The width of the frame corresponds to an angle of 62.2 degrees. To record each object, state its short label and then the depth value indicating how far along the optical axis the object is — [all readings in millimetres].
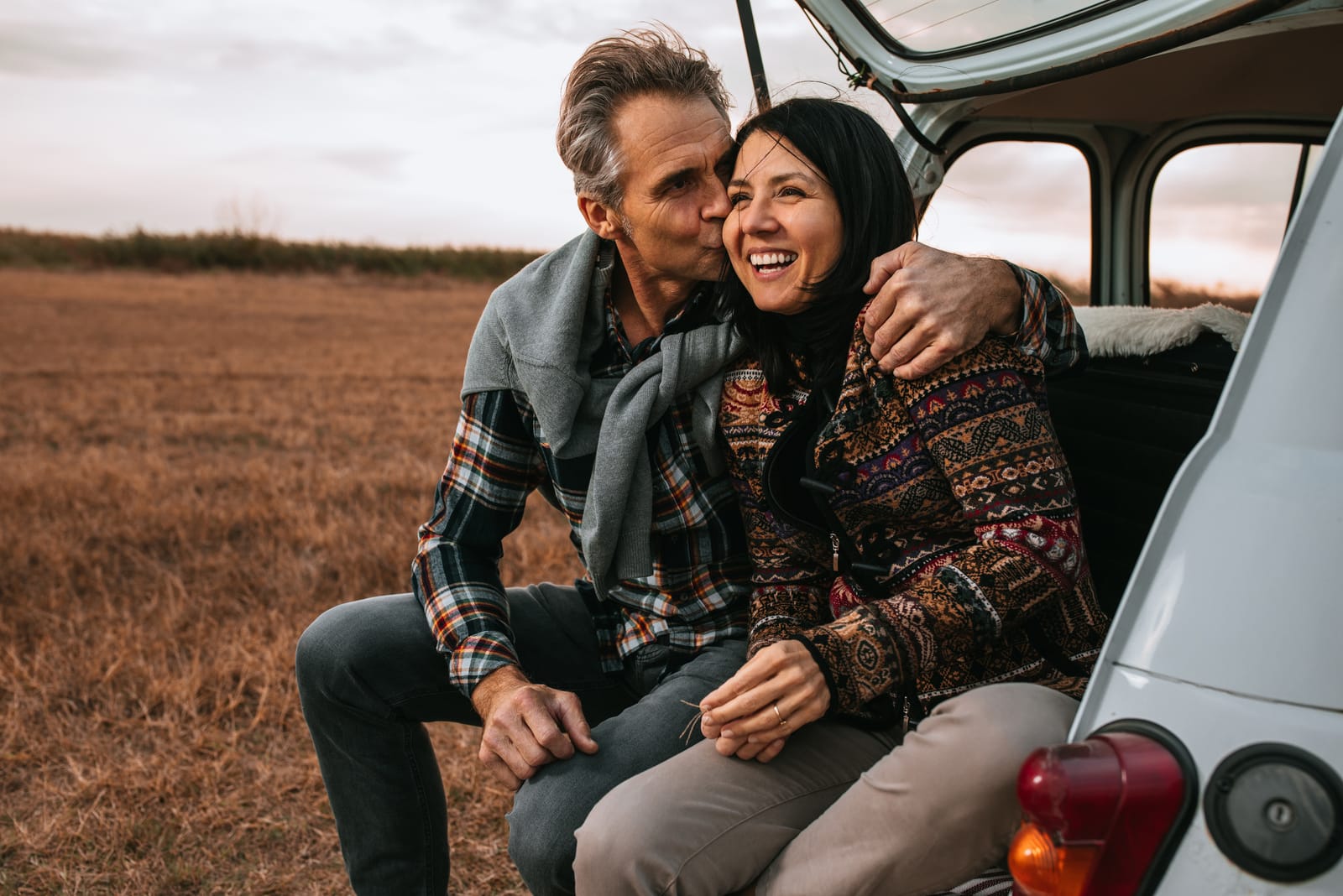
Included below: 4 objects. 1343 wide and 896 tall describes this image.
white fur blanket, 2396
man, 2281
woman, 1449
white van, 967
